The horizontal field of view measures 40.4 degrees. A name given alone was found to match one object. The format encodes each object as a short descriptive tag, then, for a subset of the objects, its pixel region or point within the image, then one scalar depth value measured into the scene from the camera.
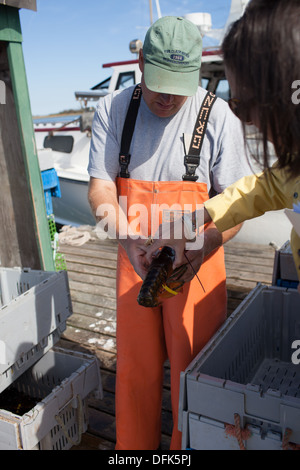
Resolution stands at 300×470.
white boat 5.92
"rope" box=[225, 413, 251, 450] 1.25
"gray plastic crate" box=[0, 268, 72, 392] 1.96
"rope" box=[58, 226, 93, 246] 6.29
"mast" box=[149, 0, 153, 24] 7.75
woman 0.90
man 1.74
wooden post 2.89
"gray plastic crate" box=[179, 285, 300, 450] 1.22
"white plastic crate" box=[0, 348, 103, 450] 1.87
